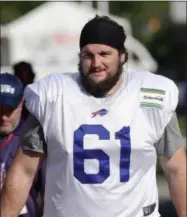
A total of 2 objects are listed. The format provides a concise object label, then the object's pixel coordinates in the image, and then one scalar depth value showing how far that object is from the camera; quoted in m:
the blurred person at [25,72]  17.86
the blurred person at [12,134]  11.66
